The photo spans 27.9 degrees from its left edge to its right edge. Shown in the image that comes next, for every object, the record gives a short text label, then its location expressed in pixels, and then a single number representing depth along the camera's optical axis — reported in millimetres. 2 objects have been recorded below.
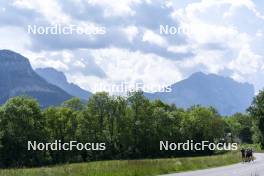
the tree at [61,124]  102188
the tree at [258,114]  106188
